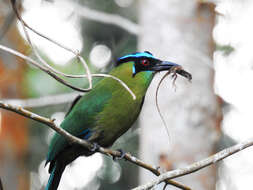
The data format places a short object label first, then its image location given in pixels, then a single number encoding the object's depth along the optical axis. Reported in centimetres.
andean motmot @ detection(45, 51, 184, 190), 675
